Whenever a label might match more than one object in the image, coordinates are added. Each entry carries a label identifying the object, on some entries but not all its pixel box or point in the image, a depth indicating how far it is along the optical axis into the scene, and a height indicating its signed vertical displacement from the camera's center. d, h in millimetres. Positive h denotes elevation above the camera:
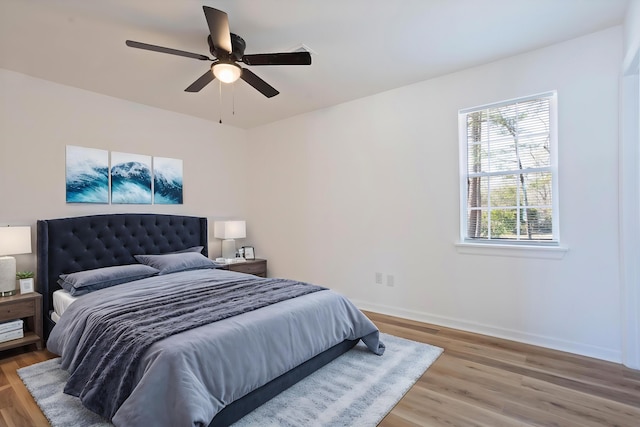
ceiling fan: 2137 +1120
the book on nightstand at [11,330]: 2830 -1000
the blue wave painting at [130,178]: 3906 +433
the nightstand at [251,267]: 4559 -773
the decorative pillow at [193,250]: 4254 -479
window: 3021 +370
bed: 1665 -781
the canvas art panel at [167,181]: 4281 +430
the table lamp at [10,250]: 2938 -321
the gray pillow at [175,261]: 3734 -562
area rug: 1962 -1214
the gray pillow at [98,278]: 3037 -616
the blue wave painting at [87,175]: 3576 +437
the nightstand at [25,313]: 2834 -864
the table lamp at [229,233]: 4776 -294
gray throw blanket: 1841 -706
